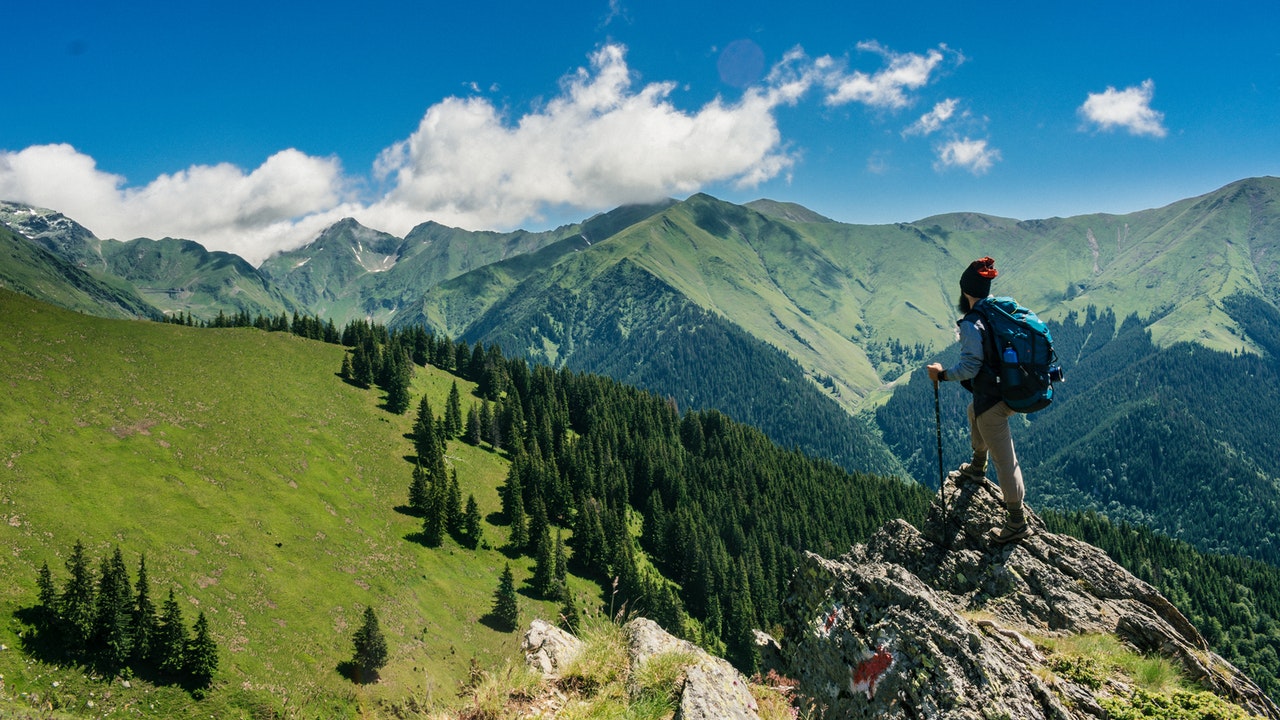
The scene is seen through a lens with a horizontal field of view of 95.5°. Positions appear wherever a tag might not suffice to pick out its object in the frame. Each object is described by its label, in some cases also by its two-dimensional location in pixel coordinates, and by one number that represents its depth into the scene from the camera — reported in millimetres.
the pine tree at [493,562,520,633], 76750
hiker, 11094
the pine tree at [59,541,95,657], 45062
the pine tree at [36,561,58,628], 45188
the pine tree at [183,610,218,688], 48219
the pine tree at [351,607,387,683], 56656
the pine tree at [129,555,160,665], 47531
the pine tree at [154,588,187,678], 47781
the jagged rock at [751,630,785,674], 12508
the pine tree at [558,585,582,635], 77975
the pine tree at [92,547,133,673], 46188
